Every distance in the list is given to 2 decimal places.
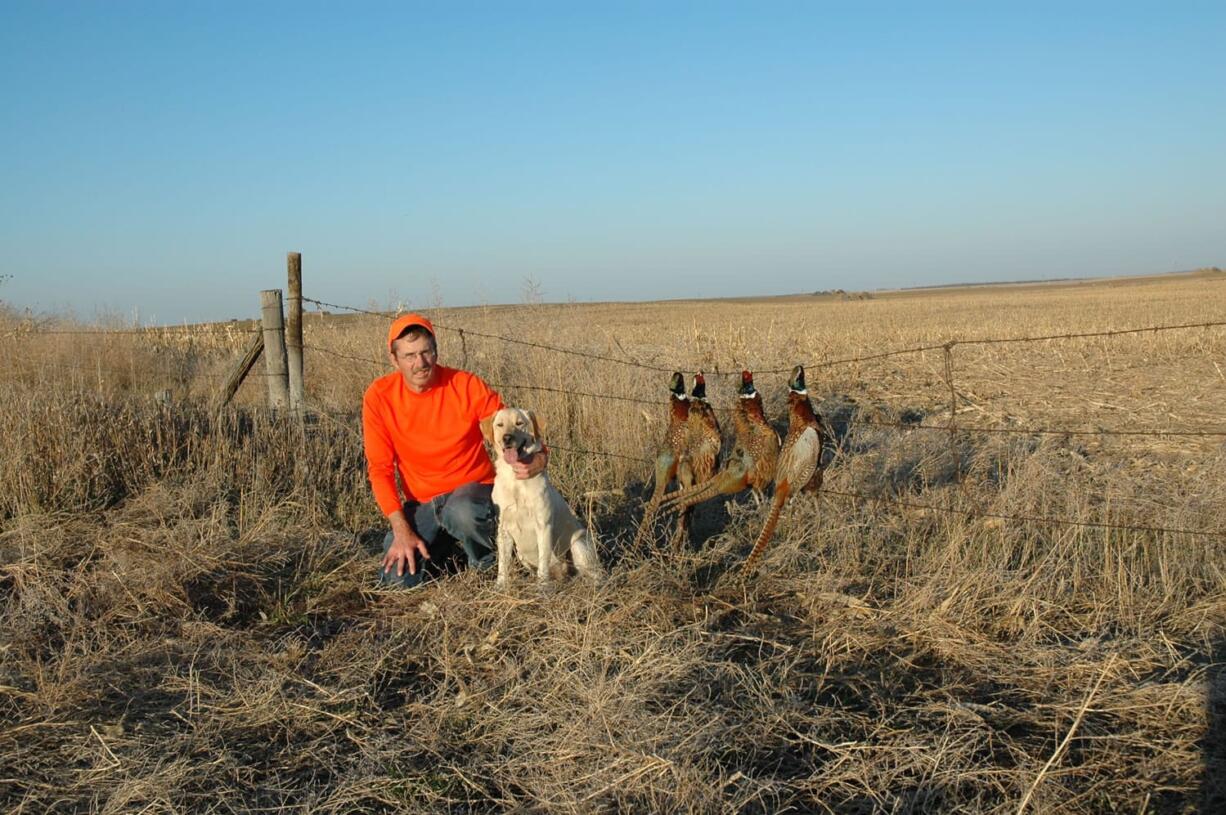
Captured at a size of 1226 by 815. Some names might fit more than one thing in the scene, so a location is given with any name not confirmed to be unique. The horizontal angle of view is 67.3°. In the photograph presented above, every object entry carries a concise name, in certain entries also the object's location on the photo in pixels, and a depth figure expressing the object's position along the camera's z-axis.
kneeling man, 4.83
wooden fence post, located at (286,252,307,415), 7.48
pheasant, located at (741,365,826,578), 4.74
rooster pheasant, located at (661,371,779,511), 4.91
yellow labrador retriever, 4.38
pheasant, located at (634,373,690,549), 5.29
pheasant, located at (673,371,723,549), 5.26
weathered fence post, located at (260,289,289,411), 7.38
